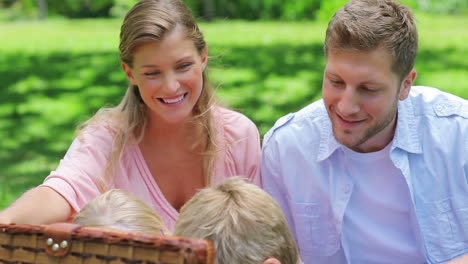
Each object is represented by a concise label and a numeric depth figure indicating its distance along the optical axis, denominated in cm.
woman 309
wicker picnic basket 159
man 273
